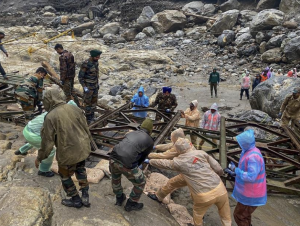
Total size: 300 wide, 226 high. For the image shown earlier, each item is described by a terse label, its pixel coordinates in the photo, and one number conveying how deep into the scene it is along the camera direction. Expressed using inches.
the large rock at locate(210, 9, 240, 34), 899.4
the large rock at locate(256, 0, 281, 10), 1009.5
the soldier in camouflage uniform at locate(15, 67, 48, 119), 232.2
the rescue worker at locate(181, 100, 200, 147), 269.2
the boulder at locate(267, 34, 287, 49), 697.0
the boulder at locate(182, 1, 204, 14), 1129.1
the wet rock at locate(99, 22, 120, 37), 1087.6
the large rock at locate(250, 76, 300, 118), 375.9
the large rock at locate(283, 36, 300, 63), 627.5
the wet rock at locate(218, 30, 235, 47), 813.9
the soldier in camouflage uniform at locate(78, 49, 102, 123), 254.1
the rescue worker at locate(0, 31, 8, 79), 330.0
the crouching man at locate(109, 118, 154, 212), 131.6
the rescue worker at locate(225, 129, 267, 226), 134.4
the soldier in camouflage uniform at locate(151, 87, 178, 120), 290.7
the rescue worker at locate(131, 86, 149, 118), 305.7
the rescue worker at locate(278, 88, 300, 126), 298.4
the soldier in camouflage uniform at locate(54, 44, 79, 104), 281.6
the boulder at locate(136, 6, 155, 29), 1062.5
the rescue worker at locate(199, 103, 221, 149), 265.9
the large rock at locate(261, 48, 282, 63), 672.4
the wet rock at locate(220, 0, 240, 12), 1107.9
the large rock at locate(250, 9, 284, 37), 768.9
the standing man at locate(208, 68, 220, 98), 510.0
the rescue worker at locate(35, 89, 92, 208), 126.0
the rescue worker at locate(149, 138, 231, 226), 135.6
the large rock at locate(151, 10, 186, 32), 1027.3
